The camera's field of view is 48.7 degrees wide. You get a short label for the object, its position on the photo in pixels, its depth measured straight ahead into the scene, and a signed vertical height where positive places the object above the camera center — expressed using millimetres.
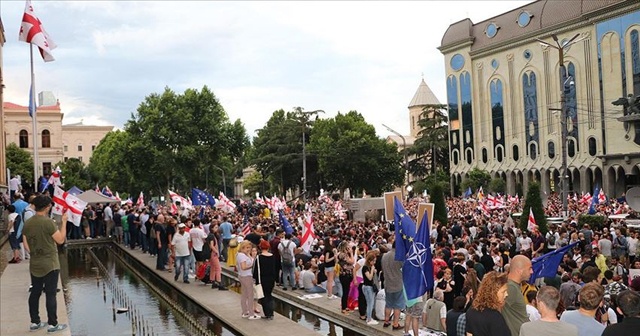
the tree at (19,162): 84000 +4213
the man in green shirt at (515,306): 6383 -1182
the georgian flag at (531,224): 22344 -1555
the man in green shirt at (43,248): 9469 -707
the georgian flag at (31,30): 25203 +5951
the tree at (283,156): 80062 +3401
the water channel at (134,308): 13148 -2532
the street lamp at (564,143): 27203 +1224
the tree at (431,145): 91938 +4421
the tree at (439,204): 30672 -1095
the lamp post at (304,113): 85525 +8795
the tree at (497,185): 72000 -876
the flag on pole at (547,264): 11484 -1452
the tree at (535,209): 25766 -1304
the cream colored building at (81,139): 142250 +11243
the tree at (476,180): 74312 -241
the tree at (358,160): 75750 +2433
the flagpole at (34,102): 25969 +3781
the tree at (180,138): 70312 +5218
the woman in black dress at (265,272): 13039 -1594
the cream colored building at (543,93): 62219 +8180
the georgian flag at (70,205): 16738 -244
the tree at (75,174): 100562 +3020
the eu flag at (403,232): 11609 -848
